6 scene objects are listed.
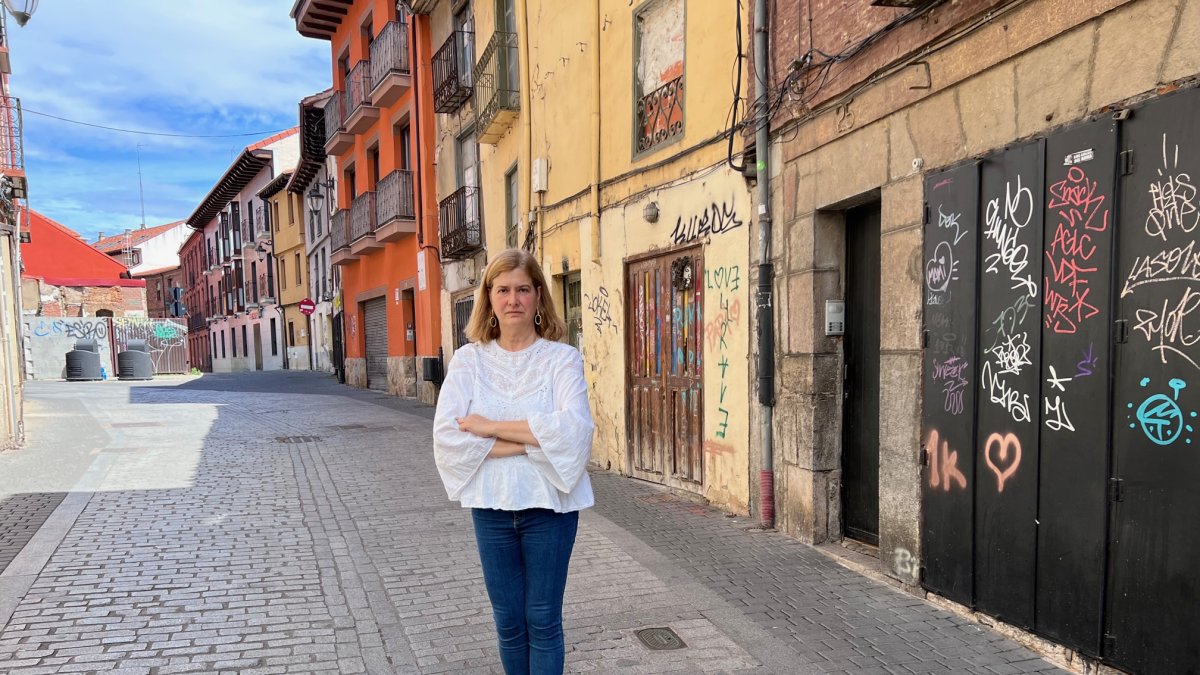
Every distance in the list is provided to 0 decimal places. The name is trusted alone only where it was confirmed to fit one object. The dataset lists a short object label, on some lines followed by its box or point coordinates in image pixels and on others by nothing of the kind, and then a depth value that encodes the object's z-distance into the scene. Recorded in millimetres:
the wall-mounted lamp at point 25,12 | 8133
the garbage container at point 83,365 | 25516
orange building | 15648
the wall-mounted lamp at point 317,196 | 24275
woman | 2389
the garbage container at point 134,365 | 26828
